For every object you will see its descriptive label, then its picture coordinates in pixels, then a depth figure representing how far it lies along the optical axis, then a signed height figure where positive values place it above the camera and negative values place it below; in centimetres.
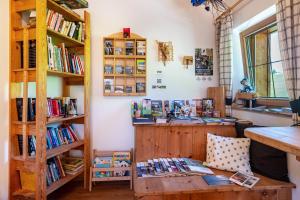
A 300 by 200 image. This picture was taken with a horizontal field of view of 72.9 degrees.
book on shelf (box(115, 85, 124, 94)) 254 +13
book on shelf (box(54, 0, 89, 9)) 212 +104
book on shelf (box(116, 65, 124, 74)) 254 +38
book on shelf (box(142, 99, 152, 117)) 252 -11
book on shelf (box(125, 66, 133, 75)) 254 +37
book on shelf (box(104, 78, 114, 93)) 253 +18
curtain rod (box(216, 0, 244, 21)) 229 +107
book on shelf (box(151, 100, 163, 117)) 252 -11
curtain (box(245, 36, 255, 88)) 247 +43
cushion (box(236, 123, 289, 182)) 170 -55
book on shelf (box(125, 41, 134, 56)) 254 +64
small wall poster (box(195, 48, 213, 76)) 268 +49
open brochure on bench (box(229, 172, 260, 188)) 163 -68
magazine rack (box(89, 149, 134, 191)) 227 -86
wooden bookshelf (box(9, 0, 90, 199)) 169 +8
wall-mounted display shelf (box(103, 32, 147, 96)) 253 +46
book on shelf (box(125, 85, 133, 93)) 256 +13
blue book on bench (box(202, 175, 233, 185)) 165 -68
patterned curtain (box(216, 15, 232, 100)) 243 +55
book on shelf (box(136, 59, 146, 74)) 256 +42
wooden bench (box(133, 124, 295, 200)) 157 -68
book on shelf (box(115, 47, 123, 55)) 254 +61
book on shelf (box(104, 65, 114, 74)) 253 +38
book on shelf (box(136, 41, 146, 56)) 255 +65
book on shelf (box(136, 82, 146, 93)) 257 +16
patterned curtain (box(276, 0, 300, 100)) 150 +43
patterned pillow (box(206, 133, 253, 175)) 186 -53
